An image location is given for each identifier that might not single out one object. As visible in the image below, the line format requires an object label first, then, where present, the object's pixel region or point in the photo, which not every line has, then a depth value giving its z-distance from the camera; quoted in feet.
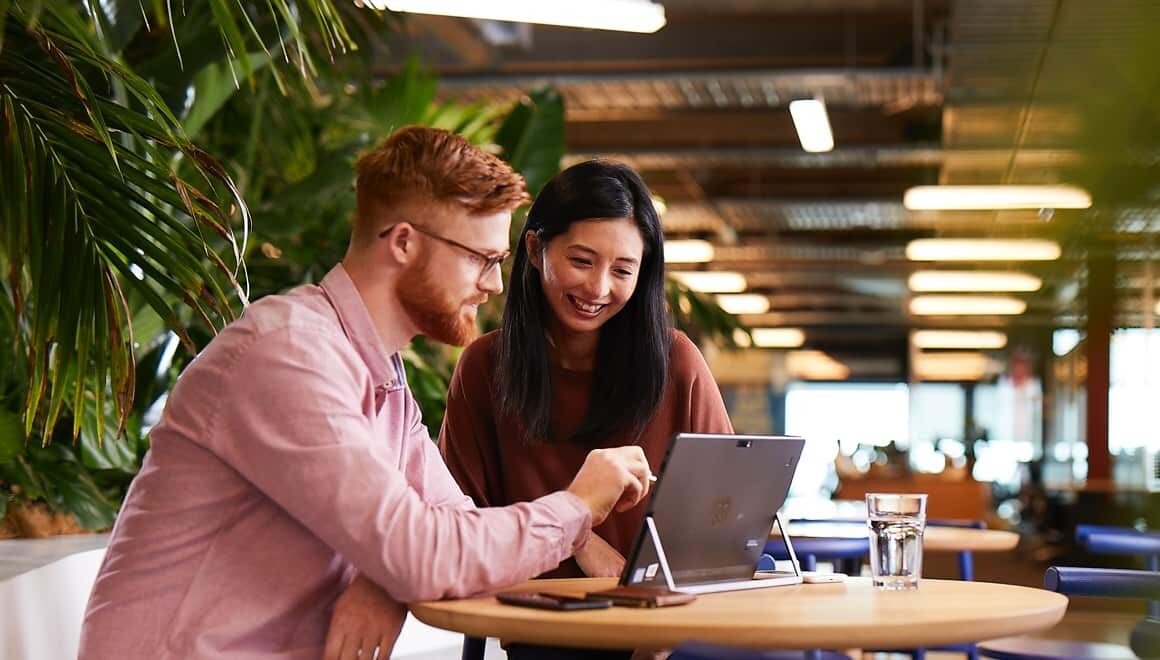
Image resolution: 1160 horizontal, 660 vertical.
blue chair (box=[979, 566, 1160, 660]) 7.09
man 4.68
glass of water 5.82
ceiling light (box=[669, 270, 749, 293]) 54.29
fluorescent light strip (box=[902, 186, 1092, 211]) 30.50
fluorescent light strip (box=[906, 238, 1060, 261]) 39.96
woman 6.97
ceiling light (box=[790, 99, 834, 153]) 26.81
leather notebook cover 4.84
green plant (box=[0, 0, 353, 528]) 6.43
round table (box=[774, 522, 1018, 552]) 12.80
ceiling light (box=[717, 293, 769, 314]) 60.95
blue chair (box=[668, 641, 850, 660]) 3.96
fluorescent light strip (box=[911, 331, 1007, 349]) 72.02
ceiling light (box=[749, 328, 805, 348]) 80.69
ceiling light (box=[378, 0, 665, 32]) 18.02
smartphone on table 4.68
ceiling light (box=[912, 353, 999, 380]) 78.84
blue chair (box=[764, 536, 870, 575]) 11.53
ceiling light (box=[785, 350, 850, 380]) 86.79
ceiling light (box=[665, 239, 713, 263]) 44.86
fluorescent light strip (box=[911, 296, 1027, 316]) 56.85
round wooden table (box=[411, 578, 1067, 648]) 4.32
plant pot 10.39
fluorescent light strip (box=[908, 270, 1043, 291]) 47.47
